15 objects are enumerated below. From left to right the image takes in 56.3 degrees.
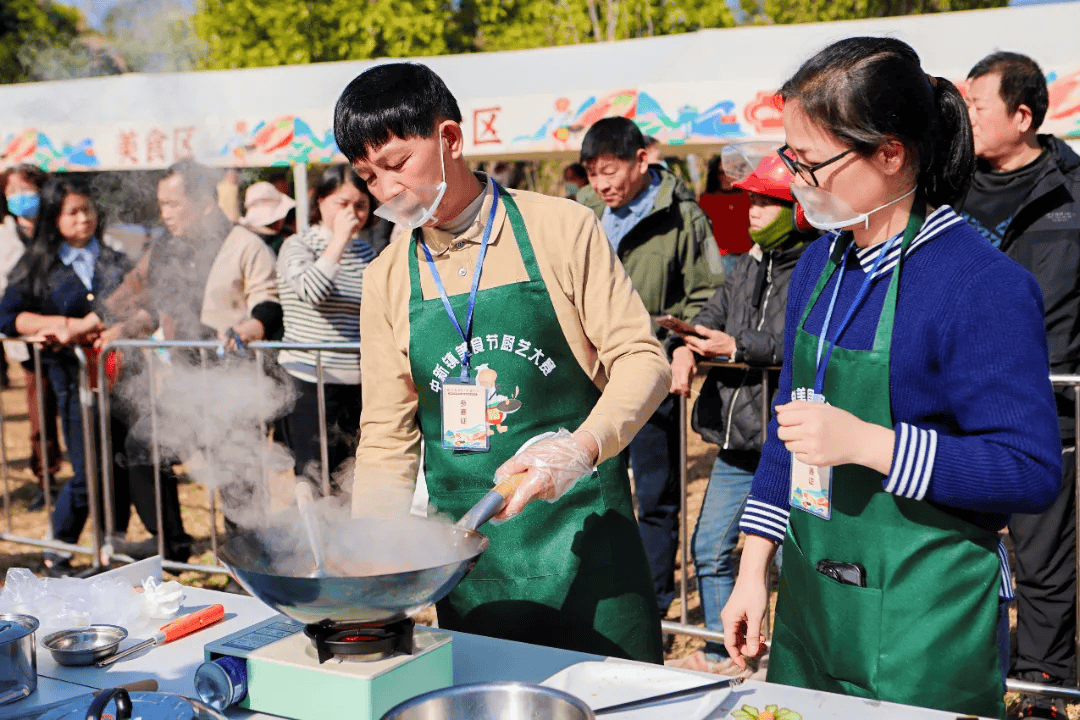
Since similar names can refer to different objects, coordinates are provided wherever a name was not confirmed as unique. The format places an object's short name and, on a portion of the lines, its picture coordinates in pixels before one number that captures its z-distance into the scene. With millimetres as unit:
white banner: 8148
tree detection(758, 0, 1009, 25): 25922
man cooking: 2291
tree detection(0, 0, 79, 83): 16372
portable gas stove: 1564
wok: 1472
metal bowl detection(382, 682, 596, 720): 1440
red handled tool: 2031
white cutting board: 1618
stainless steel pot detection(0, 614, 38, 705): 1728
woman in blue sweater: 1586
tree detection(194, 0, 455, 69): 22453
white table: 1646
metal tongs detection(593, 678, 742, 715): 1646
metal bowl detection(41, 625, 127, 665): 1935
